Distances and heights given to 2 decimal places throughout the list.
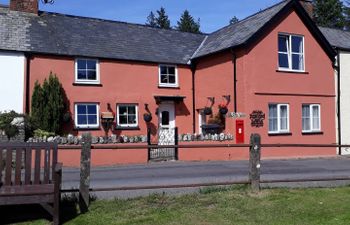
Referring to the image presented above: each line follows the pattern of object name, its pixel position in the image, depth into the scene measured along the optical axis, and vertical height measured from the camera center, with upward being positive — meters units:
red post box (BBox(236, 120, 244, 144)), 20.36 -0.01
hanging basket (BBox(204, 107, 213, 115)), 22.53 +1.11
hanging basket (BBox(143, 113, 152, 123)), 22.47 +0.79
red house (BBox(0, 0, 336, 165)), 20.66 +2.87
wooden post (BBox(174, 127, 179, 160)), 18.70 -0.48
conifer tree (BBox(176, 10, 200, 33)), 68.16 +17.86
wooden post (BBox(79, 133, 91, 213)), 7.40 -0.69
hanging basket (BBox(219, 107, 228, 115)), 21.23 +1.10
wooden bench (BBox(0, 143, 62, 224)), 6.39 -0.79
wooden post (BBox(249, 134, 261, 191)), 8.70 -0.64
